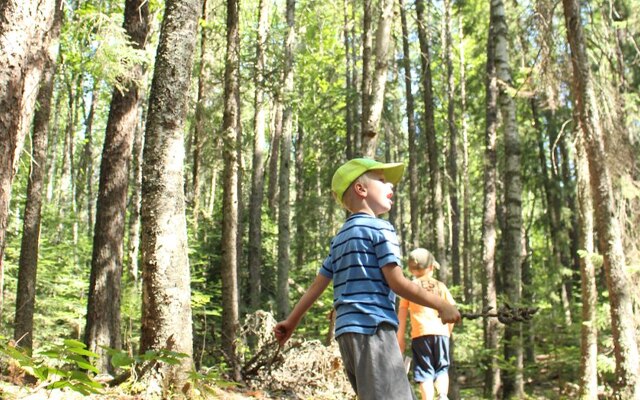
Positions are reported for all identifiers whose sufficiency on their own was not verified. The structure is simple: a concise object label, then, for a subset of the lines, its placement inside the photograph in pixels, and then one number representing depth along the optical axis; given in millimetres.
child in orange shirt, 5668
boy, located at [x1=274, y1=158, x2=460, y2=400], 2715
